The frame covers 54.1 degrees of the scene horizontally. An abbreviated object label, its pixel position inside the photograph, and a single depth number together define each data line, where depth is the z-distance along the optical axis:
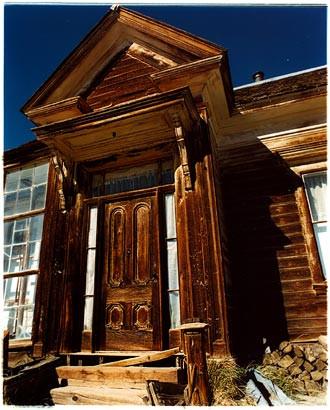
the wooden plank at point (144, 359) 3.85
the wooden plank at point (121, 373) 3.47
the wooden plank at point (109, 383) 3.56
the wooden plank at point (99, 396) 3.24
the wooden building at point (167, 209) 4.71
